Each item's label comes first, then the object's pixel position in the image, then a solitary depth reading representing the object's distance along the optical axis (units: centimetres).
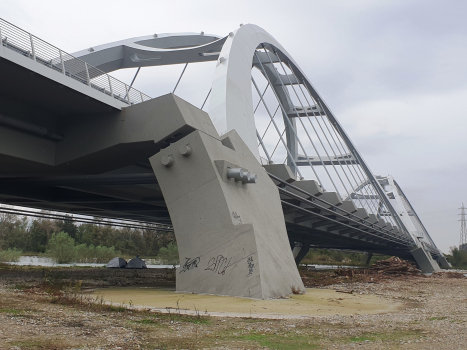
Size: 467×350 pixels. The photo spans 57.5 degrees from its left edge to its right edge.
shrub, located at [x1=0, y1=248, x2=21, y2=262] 5363
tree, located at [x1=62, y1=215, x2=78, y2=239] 9392
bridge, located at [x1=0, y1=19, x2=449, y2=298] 1248
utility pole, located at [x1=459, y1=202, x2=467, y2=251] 13112
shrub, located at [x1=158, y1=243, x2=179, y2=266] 7162
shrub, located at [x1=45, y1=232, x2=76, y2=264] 5969
